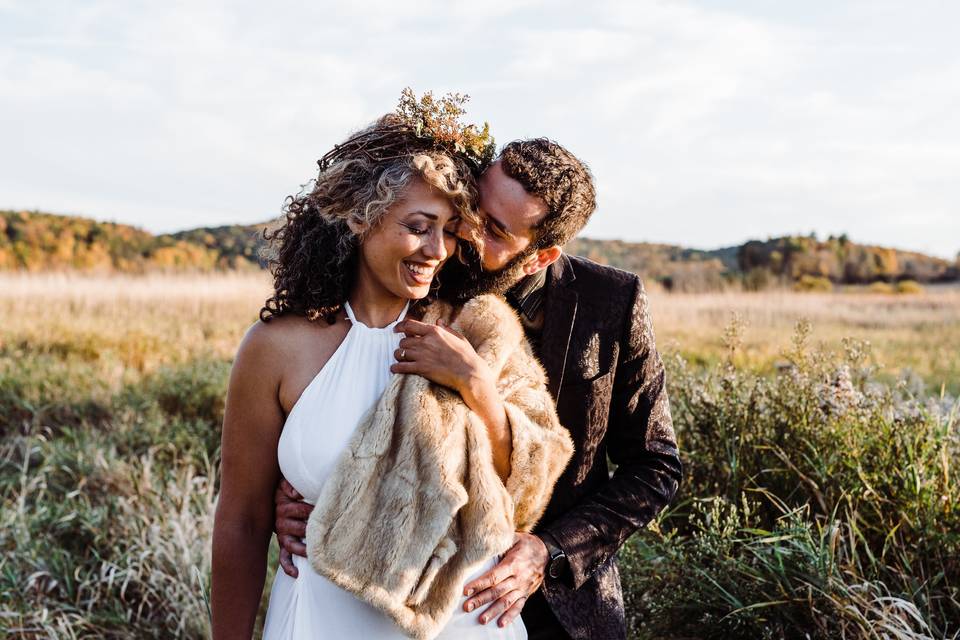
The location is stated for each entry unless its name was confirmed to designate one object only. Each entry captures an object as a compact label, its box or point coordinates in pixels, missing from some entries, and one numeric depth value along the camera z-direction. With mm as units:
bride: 2039
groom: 2441
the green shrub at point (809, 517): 3355
